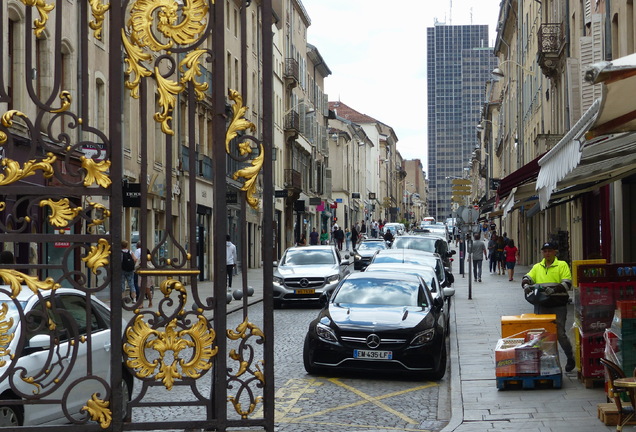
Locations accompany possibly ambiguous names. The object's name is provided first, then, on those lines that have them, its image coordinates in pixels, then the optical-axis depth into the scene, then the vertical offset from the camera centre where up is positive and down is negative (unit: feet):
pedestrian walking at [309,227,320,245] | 200.19 -0.09
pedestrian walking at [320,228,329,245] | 233.19 -0.37
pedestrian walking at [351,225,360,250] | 221.46 +0.24
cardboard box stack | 42.37 -5.25
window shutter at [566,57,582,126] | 87.66 +13.05
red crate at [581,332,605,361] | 40.91 -4.46
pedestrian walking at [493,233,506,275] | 149.23 -3.07
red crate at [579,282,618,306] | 40.81 -2.41
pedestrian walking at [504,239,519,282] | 132.64 -2.92
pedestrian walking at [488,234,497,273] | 153.48 -2.58
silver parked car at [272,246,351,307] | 90.33 -3.67
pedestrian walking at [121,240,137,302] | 68.42 -1.89
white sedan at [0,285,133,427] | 20.52 -2.89
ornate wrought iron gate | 20.59 +0.77
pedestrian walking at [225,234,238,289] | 104.85 -2.21
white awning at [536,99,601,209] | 26.50 +2.43
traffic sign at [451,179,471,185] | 110.01 +6.02
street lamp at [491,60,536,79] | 150.05 +24.63
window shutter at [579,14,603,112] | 80.33 +15.19
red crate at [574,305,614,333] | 40.96 -3.41
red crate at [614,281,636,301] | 40.68 -2.34
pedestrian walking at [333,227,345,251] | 216.29 +0.28
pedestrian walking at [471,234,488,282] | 126.72 -2.22
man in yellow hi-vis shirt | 45.70 -2.35
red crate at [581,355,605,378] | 41.27 -5.52
